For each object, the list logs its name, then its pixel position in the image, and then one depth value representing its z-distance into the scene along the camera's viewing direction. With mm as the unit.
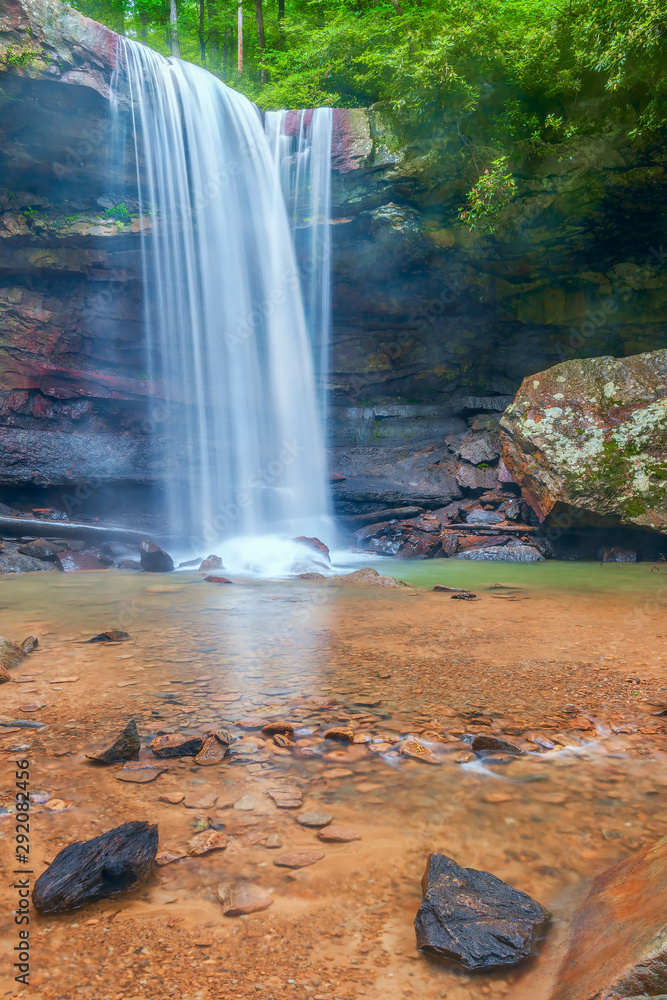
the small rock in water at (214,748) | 2229
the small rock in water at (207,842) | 1658
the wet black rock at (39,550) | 9250
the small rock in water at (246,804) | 1886
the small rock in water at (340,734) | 2408
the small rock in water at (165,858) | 1597
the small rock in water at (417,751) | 2238
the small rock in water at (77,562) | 9008
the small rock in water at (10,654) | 3375
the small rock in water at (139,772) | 2066
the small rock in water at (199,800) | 1899
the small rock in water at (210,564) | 8908
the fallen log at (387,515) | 12984
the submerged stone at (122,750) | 2188
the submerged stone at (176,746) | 2258
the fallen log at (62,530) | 10320
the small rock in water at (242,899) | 1425
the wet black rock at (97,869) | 1422
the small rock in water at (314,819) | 1806
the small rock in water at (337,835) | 1723
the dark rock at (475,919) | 1278
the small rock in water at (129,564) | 9125
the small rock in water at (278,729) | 2463
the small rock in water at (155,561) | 8750
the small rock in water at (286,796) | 1917
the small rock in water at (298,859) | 1613
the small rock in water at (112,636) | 4078
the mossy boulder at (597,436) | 9422
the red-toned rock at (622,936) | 938
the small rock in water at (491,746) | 2316
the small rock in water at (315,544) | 10239
